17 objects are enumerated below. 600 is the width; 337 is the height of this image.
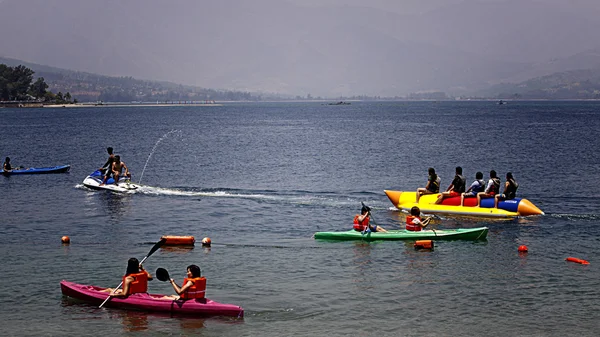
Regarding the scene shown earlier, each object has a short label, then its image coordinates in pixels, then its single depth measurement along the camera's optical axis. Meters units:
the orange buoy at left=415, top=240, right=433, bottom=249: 31.14
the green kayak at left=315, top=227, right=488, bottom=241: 32.41
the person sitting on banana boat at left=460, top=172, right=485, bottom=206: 38.56
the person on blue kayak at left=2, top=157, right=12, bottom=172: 57.56
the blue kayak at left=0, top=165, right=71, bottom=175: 57.88
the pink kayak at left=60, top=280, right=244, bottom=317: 22.41
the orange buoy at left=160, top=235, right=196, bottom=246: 32.22
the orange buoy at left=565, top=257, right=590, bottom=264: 29.16
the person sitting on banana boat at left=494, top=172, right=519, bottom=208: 37.94
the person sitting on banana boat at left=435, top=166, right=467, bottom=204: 39.19
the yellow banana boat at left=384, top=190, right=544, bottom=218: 37.72
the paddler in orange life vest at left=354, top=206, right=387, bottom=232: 32.51
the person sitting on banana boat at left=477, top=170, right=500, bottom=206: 38.25
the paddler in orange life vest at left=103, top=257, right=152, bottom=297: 23.12
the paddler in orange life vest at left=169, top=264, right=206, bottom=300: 22.30
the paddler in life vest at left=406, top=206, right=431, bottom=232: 32.62
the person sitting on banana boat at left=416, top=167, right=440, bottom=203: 40.00
